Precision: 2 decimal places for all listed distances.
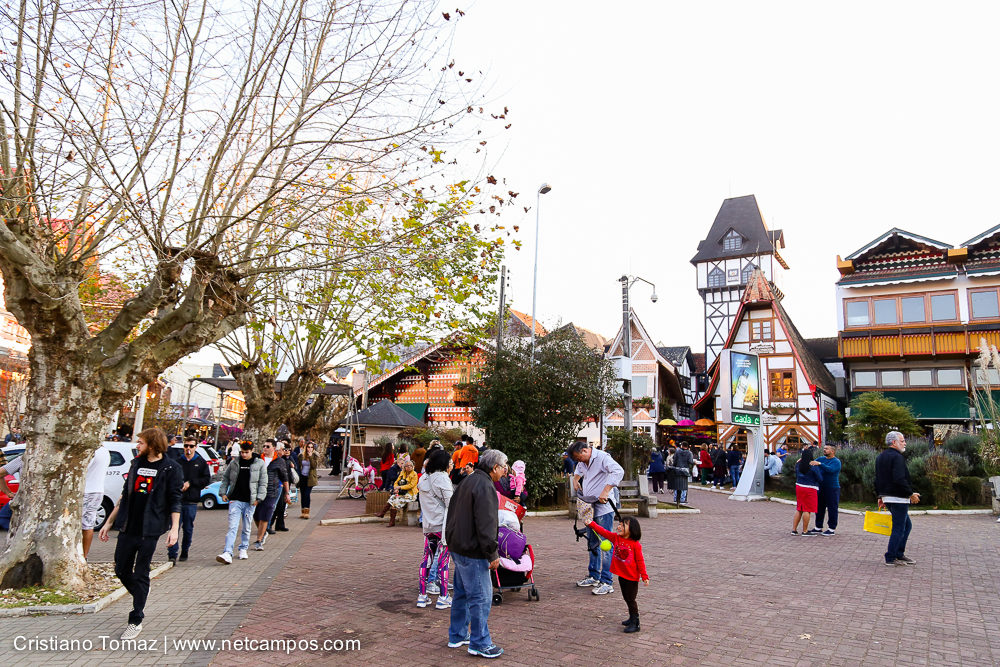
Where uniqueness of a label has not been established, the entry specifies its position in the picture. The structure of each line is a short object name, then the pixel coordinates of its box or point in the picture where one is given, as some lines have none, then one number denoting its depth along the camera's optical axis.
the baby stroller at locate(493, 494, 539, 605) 6.77
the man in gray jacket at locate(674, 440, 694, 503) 18.25
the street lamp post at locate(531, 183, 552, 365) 22.83
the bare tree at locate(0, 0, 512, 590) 6.73
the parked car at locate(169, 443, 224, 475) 16.69
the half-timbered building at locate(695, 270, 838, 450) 32.41
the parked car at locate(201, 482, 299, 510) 16.00
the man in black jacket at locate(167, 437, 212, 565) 8.90
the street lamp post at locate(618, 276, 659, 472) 17.27
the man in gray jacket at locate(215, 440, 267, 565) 9.14
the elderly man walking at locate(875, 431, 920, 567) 8.69
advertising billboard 23.39
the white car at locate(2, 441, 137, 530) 11.48
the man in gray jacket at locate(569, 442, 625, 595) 7.12
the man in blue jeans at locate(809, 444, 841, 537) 11.78
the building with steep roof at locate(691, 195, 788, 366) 49.34
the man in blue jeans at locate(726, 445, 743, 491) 25.15
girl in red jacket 5.67
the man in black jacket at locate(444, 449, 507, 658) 4.99
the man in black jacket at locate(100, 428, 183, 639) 5.41
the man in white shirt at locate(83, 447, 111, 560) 7.52
